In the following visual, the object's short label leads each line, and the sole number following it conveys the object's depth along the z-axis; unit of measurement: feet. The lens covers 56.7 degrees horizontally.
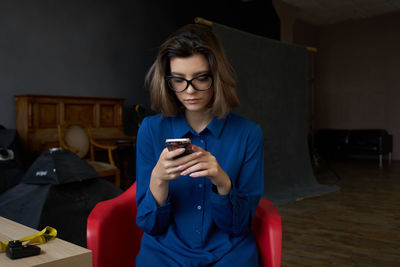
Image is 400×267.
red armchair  4.37
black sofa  30.48
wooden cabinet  16.12
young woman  3.84
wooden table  3.10
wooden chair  14.43
